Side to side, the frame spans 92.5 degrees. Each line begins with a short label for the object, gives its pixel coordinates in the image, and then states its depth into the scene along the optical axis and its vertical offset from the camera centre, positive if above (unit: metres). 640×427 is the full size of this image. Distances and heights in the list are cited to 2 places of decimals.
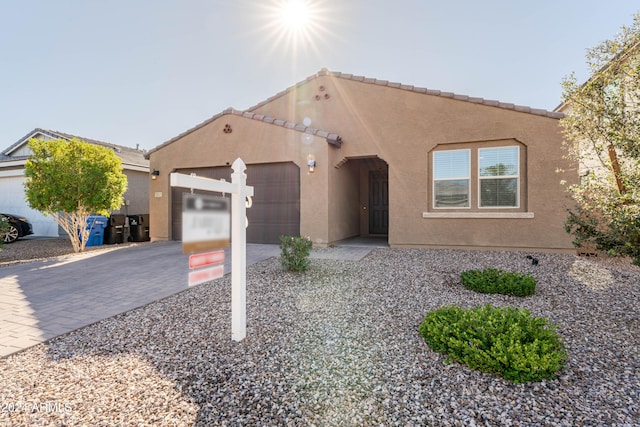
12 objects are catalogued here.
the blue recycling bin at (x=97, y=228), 10.76 -0.65
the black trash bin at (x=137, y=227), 11.95 -0.67
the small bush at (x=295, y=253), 6.15 -0.88
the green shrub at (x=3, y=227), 8.41 -0.45
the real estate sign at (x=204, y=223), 2.52 -0.11
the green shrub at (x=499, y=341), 2.48 -1.20
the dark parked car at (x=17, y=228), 11.90 -0.72
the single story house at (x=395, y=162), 8.19 +1.43
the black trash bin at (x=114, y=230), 11.30 -0.74
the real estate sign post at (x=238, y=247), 3.20 -0.39
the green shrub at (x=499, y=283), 4.74 -1.19
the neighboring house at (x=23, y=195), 14.33 +0.87
